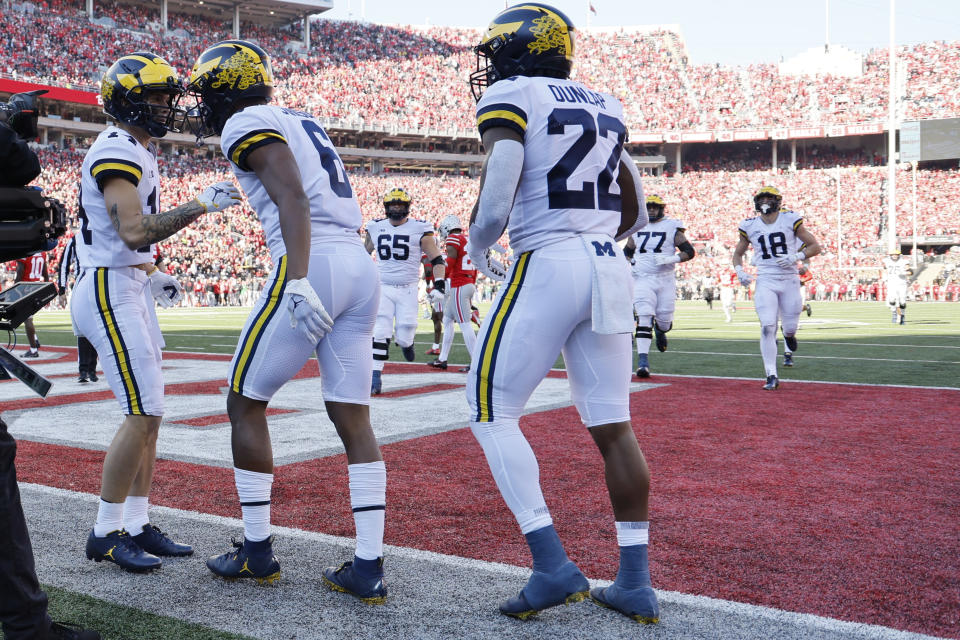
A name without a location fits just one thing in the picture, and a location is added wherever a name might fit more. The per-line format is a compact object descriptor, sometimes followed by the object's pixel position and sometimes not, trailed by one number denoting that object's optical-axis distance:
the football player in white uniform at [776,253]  9.26
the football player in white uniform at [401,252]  9.59
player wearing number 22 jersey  2.75
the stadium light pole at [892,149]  32.97
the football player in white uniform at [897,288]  18.69
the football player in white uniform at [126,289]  3.35
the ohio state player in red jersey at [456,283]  10.79
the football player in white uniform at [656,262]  10.41
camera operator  2.14
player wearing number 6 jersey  2.92
